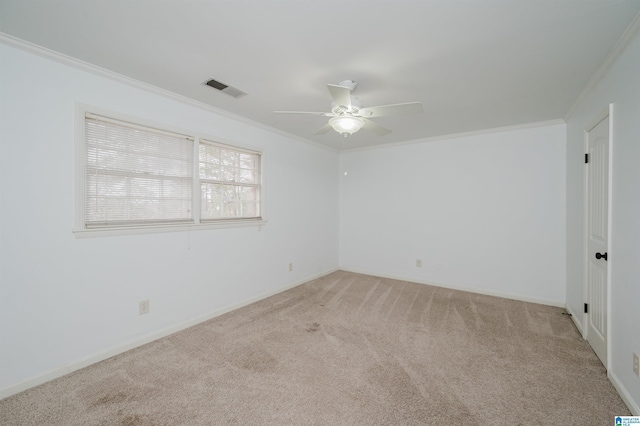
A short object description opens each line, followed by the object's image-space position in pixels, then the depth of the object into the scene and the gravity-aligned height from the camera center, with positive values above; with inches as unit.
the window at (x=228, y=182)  127.0 +14.6
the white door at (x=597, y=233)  90.3 -8.5
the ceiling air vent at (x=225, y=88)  100.9 +48.3
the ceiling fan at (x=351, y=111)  79.5 +33.1
